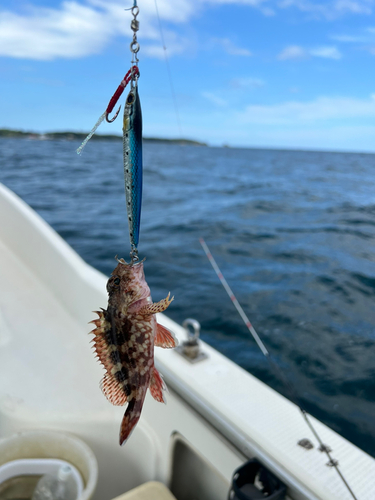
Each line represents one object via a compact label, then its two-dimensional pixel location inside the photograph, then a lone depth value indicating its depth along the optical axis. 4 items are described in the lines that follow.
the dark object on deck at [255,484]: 0.59
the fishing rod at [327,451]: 0.57
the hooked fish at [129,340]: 0.30
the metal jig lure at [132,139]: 0.23
